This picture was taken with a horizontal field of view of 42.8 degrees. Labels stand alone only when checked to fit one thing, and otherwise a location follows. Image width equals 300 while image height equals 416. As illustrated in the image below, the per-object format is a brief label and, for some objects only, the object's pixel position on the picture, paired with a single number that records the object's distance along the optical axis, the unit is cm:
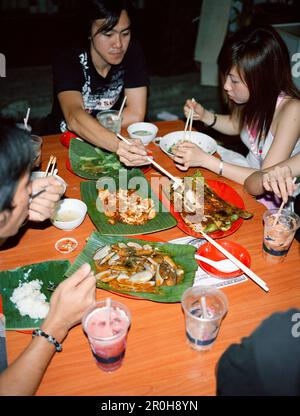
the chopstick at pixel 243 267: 178
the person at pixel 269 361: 101
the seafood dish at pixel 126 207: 218
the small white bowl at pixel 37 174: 236
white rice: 167
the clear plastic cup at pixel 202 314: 152
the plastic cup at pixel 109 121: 293
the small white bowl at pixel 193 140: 288
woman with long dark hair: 246
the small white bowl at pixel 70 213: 212
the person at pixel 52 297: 141
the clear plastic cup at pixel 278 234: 193
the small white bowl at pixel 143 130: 293
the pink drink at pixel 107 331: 141
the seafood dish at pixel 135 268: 179
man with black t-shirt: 275
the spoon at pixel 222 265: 189
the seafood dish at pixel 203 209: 216
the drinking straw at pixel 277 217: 195
